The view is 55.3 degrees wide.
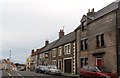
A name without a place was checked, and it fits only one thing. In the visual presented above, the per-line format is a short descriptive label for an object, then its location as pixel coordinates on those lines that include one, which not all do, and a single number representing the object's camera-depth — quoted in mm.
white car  17997
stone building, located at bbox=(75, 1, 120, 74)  12803
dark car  20537
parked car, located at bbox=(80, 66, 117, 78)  10331
